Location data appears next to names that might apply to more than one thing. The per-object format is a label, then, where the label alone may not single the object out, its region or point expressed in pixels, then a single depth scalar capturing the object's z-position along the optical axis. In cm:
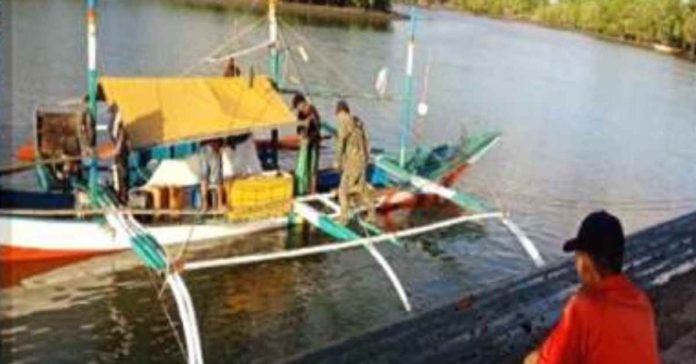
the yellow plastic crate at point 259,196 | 1531
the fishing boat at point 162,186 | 1381
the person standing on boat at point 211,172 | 1528
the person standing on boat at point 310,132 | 1630
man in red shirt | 415
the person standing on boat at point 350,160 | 1480
